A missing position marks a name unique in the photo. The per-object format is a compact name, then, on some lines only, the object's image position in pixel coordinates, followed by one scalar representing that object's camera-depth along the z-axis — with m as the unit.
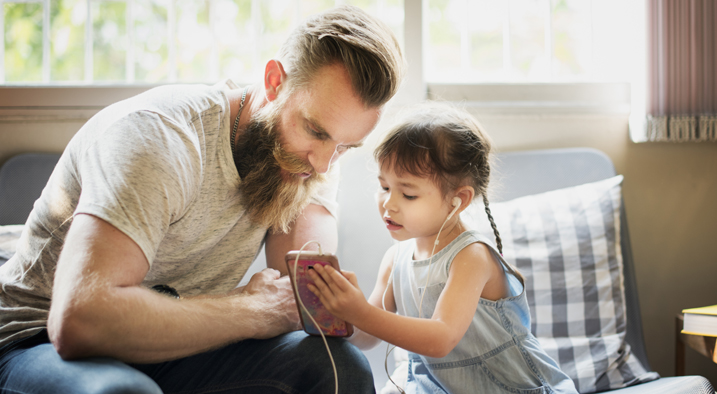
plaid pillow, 1.52
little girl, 1.18
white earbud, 1.21
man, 0.86
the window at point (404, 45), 2.03
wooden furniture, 1.47
